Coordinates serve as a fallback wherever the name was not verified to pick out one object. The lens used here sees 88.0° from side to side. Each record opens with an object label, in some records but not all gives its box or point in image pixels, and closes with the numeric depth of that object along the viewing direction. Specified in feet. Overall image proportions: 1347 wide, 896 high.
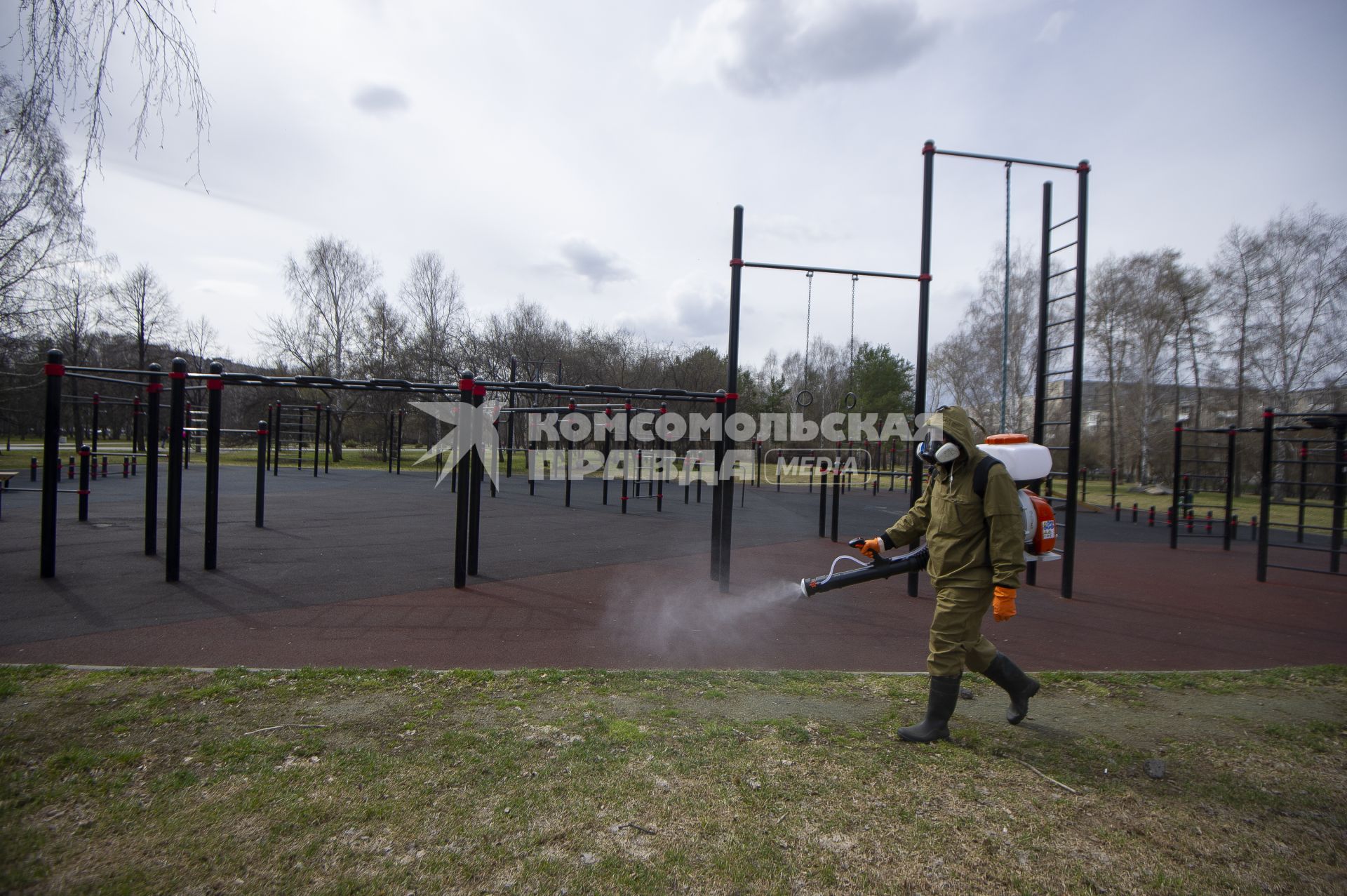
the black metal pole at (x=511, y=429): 60.03
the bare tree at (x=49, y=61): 10.61
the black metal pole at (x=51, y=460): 23.11
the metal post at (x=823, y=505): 42.99
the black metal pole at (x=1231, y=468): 40.37
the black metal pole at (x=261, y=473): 37.99
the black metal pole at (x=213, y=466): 25.59
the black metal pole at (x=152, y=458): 25.68
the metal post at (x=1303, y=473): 31.72
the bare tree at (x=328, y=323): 122.21
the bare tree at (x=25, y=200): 11.42
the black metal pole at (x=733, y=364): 25.80
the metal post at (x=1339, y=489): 30.42
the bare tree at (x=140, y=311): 113.91
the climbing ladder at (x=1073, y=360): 25.96
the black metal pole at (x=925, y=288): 25.57
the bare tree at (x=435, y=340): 114.01
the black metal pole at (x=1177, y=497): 44.34
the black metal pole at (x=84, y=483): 37.38
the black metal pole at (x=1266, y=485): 30.78
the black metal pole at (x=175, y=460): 23.72
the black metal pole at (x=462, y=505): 24.97
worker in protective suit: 12.12
